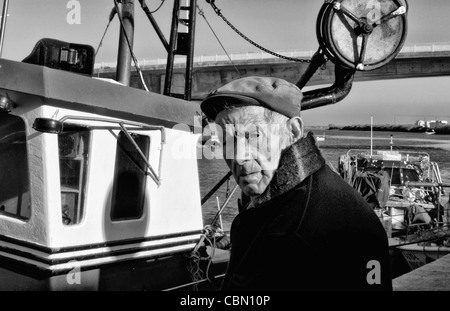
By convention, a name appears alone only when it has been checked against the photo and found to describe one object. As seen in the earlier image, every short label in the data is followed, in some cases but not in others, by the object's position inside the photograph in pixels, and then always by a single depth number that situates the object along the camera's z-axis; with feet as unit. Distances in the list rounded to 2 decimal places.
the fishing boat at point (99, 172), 14.07
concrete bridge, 114.21
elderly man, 5.94
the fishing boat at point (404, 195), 40.45
